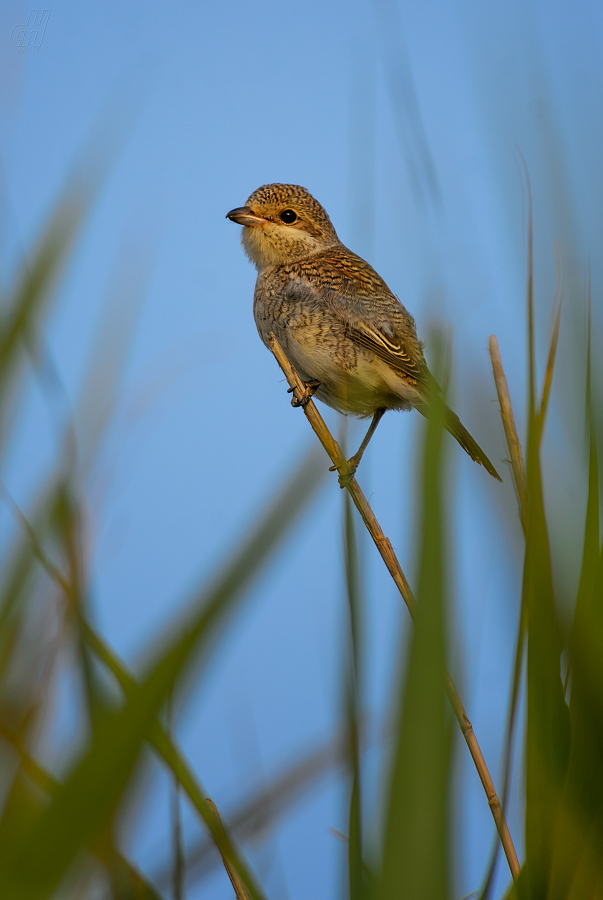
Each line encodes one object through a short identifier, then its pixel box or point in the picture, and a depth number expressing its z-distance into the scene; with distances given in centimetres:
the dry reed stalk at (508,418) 309
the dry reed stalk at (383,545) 299
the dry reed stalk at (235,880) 277
